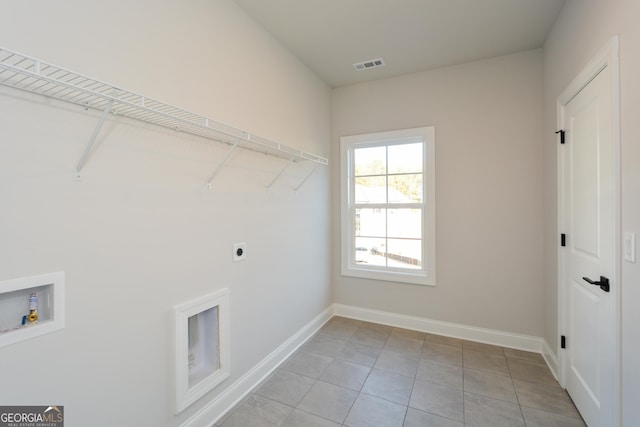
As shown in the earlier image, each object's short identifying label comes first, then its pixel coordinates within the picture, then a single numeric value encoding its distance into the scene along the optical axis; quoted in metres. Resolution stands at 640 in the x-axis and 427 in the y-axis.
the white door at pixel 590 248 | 1.49
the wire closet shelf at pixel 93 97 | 0.98
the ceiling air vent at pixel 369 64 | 2.81
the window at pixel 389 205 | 3.04
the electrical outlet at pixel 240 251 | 2.00
